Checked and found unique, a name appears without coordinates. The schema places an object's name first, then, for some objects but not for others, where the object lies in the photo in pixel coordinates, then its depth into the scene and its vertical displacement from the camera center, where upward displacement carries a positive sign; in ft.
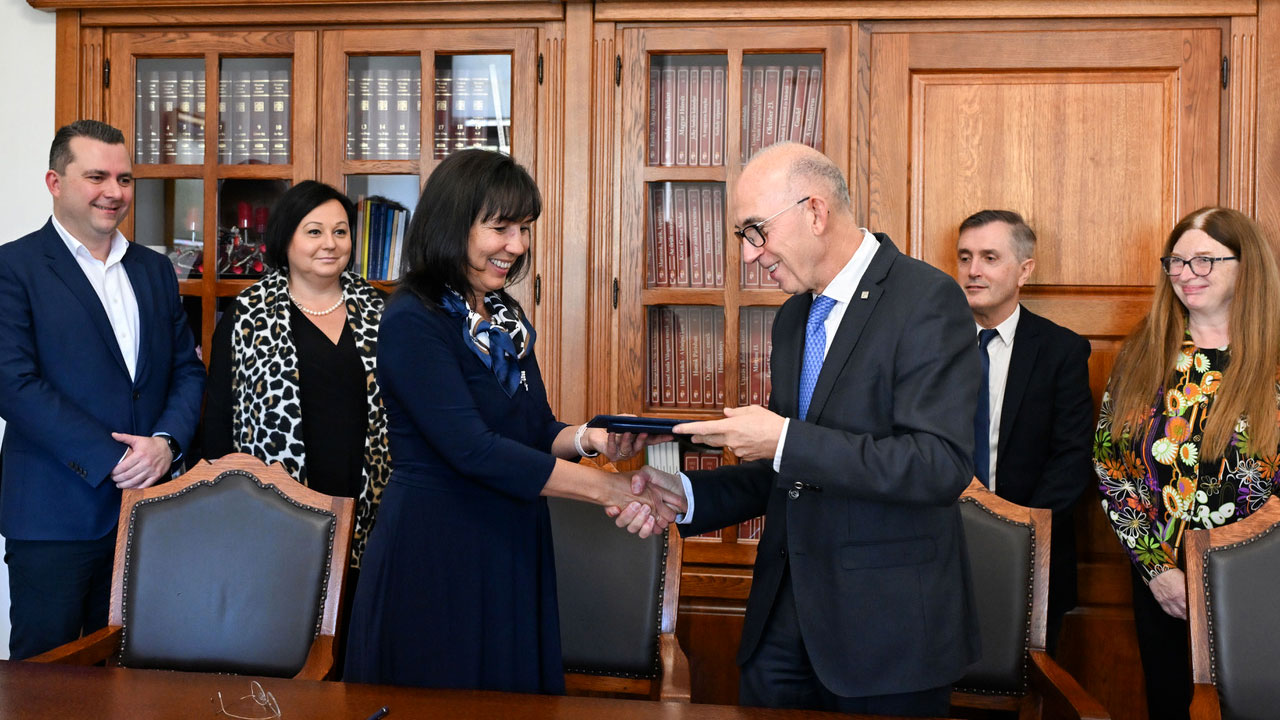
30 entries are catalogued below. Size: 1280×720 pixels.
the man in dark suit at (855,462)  5.76 -0.54
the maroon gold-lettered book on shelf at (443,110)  11.71 +2.75
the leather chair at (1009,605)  7.93 -1.84
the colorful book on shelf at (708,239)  11.59 +1.32
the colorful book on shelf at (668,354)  11.68 +0.06
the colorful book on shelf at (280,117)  11.91 +2.70
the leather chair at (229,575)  7.14 -1.52
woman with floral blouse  8.59 -0.47
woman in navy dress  6.36 -0.77
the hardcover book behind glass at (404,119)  11.80 +2.66
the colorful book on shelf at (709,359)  11.65 +0.00
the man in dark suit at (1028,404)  10.00 -0.40
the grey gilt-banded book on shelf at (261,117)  11.92 +2.70
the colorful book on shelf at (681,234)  11.60 +1.38
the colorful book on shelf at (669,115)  11.51 +2.66
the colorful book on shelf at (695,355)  11.66 +0.05
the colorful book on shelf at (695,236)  11.60 +1.36
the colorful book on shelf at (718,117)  11.49 +2.64
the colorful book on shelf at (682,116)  11.50 +2.65
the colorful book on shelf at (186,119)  12.02 +2.70
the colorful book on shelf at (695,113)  11.49 +2.68
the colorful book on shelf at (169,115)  12.03 +2.74
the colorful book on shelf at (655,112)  11.52 +2.70
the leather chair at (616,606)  8.16 -1.94
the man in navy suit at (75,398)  8.96 -0.38
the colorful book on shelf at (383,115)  11.82 +2.71
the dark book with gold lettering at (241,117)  11.94 +2.71
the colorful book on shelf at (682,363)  11.67 -0.04
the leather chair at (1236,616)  6.40 -1.56
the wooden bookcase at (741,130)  10.86 +2.43
